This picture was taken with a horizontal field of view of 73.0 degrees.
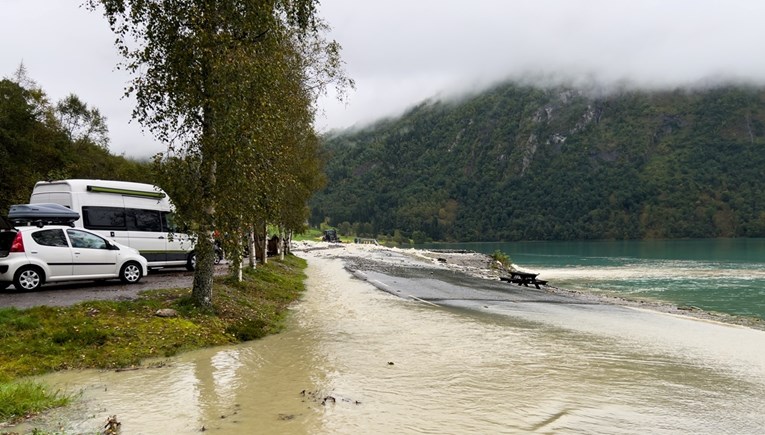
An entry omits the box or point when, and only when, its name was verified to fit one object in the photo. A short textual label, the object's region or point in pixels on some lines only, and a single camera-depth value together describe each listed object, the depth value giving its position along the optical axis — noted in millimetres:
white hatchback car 14672
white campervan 19938
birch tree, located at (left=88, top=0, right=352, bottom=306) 12664
